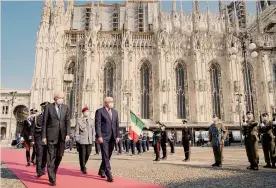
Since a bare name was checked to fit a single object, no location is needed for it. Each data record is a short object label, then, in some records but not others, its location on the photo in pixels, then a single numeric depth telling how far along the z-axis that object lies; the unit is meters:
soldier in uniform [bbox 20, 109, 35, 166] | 7.98
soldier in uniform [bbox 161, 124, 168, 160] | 10.72
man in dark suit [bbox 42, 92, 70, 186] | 5.02
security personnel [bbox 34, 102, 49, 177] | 5.86
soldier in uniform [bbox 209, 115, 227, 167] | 7.73
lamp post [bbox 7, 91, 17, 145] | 35.41
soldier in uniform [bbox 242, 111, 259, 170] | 6.81
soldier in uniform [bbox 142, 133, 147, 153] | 18.30
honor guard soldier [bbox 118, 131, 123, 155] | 15.81
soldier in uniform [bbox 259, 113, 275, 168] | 7.16
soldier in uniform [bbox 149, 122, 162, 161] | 10.13
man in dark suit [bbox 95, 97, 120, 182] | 5.33
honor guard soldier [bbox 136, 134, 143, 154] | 16.62
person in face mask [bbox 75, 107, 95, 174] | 6.69
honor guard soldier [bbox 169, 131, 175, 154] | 15.80
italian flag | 13.14
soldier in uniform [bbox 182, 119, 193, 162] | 9.88
